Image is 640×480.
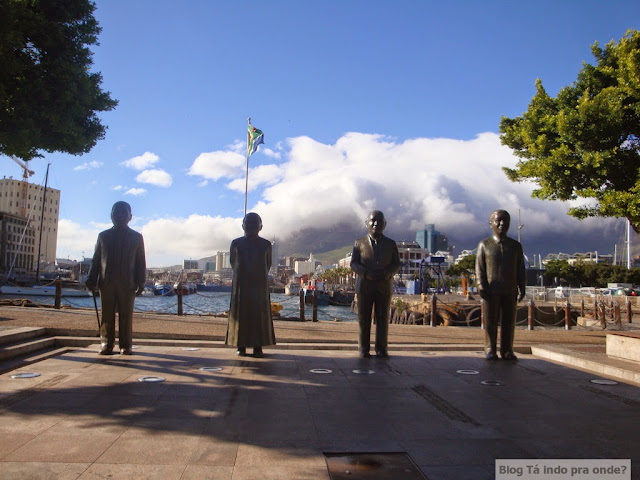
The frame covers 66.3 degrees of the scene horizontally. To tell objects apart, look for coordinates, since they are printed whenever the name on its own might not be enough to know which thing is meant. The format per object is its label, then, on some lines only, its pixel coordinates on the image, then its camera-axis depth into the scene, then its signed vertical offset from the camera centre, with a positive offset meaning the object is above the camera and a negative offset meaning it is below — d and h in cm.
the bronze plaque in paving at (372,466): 306 -116
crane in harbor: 11106 +1809
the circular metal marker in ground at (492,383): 598 -111
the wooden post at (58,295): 1642 -54
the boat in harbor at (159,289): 7656 -102
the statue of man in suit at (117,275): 734 +9
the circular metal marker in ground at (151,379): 572 -114
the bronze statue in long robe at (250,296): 747 -15
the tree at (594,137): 1081 +378
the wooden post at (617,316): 2045 -75
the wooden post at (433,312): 1892 -81
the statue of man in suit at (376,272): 781 +28
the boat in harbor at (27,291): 5182 -135
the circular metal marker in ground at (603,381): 625 -108
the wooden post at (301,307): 1695 -70
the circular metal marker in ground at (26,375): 570 -114
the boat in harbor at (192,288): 10085 -87
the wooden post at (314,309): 1705 -76
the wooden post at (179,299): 1694 -55
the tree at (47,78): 813 +342
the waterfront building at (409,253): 11294 +917
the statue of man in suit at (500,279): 779 +23
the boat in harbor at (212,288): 11965 -78
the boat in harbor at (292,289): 10214 -39
